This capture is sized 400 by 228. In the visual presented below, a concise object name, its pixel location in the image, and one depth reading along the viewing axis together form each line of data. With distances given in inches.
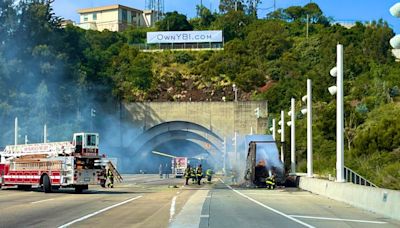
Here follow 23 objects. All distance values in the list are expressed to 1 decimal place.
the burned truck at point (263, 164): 1705.2
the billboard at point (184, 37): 5895.7
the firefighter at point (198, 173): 2063.2
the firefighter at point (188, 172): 2054.0
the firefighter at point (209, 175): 2413.1
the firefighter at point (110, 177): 1715.1
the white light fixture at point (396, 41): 613.6
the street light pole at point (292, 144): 1816.2
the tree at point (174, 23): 6540.4
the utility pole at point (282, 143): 1869.3
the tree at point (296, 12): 6734.7
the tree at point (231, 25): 6441.9
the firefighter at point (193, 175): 2137.8
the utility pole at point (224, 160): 3878.4
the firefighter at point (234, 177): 2353.6
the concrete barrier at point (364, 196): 764.6
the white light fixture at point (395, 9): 628.8
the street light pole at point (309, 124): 1545.3
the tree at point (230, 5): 7068.9
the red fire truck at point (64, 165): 1338.6
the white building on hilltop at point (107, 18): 7568.9
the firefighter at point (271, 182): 1584.2
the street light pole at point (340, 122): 1181.1
